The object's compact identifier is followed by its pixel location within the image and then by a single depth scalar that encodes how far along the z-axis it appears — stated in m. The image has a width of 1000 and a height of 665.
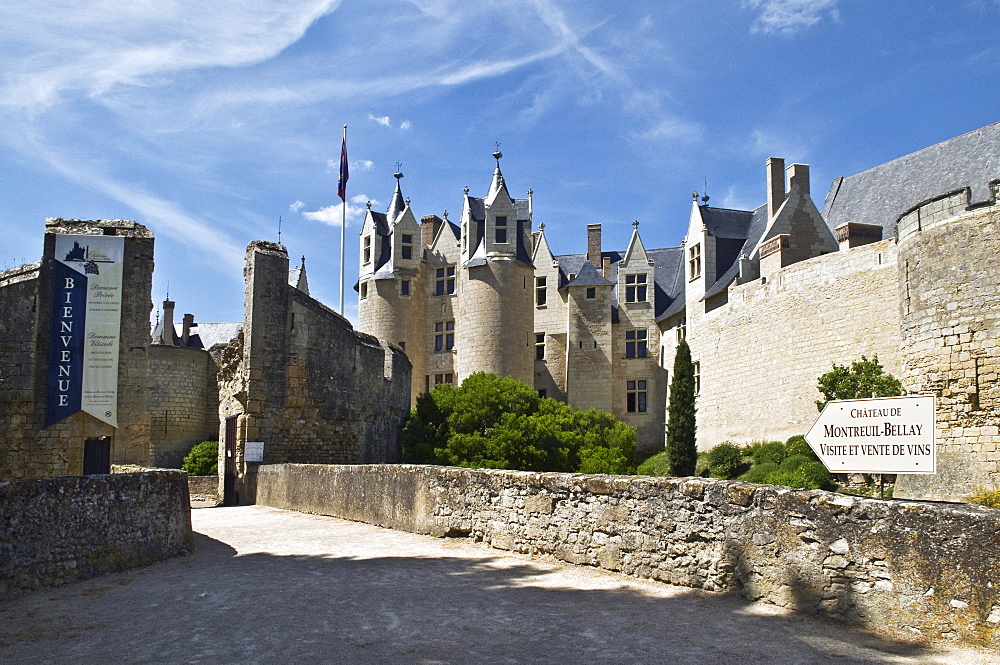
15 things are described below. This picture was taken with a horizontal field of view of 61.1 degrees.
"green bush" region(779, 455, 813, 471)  21.77
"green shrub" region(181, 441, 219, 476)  31.86
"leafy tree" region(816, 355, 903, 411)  21.38
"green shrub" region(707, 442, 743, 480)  25.81
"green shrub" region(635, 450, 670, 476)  28.45
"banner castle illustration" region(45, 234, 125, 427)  17.41
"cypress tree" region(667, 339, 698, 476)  27.05
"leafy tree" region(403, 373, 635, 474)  25.06
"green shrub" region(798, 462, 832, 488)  20.27
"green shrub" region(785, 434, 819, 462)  23.31
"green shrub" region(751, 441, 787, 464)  24.41
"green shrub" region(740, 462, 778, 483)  22.14
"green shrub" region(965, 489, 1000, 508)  15.19
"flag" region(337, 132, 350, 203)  34.34
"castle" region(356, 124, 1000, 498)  17.50
